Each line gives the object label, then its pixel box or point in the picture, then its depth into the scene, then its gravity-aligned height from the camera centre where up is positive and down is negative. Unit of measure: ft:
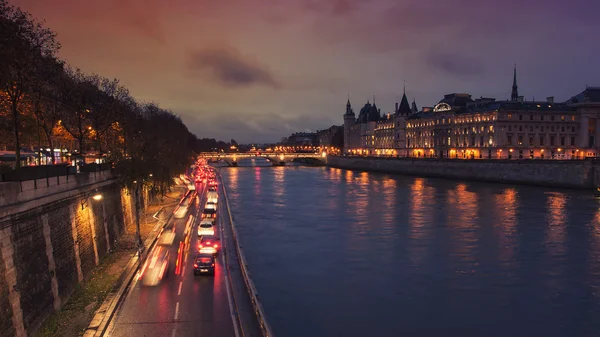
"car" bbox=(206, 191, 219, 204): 201.71 -21.45
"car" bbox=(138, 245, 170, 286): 86.08 -23.18
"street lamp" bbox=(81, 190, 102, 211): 97.14 -9.43
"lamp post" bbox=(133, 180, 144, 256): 104.74 -21.42
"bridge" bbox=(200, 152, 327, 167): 611.47 -12.59
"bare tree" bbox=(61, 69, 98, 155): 151.33 +17.78
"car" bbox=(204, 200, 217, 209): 168.71 -20.51
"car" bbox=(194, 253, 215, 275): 88.28 -21.97
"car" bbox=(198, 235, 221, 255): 104.94 -22.07
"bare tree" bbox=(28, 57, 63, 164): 110.73 +17.73
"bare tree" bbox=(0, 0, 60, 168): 86.94 +21.08
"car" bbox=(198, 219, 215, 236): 125.21 -21.33
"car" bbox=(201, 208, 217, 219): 159.87 -21.95
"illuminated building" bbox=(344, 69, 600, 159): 419.54 +8.46
